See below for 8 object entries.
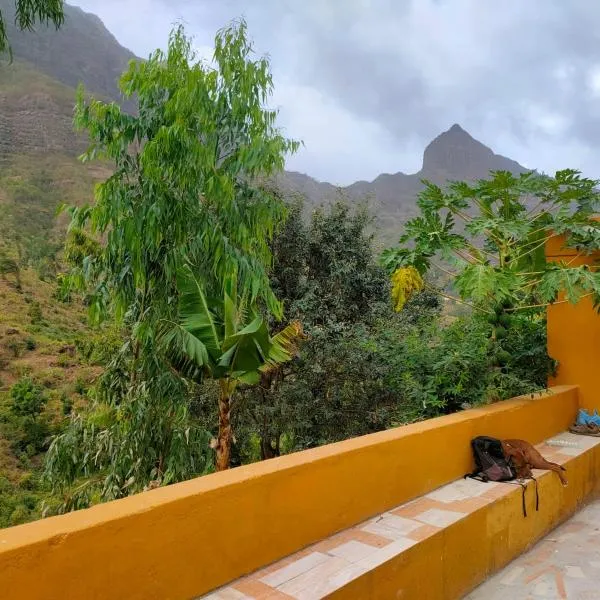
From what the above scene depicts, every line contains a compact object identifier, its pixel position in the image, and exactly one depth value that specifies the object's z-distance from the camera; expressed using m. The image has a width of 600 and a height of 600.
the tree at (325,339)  8.31
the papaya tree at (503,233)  4.68
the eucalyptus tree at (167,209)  6.14
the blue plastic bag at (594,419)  5.41
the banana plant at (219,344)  5.52
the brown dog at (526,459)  3.96
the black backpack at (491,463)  3.80
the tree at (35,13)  5.81
